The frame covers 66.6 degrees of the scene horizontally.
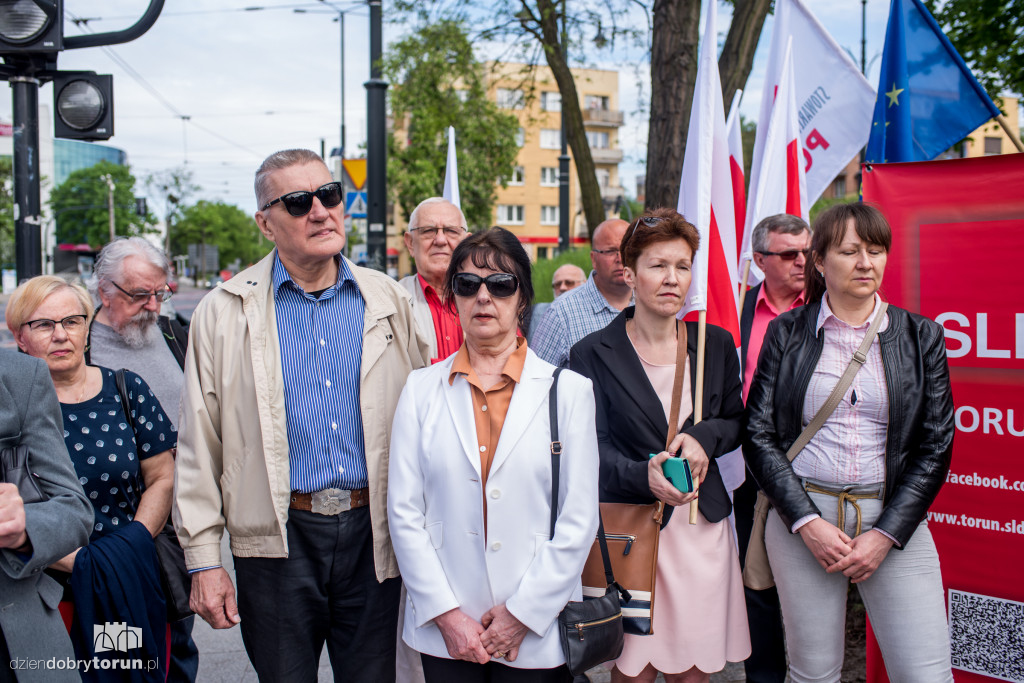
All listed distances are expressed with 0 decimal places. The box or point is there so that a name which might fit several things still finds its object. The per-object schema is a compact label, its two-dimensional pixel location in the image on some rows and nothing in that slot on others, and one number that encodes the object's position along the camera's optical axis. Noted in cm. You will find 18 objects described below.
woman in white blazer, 238
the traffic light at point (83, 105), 454
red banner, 303
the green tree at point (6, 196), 4384
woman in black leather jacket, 266
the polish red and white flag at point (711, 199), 326
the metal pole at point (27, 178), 433
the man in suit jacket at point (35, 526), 203
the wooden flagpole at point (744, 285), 407
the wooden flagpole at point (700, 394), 279
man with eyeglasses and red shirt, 383
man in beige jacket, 261
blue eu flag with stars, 378
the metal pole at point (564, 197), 1558
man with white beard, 372
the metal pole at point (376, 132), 947
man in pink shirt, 348
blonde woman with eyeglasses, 254
